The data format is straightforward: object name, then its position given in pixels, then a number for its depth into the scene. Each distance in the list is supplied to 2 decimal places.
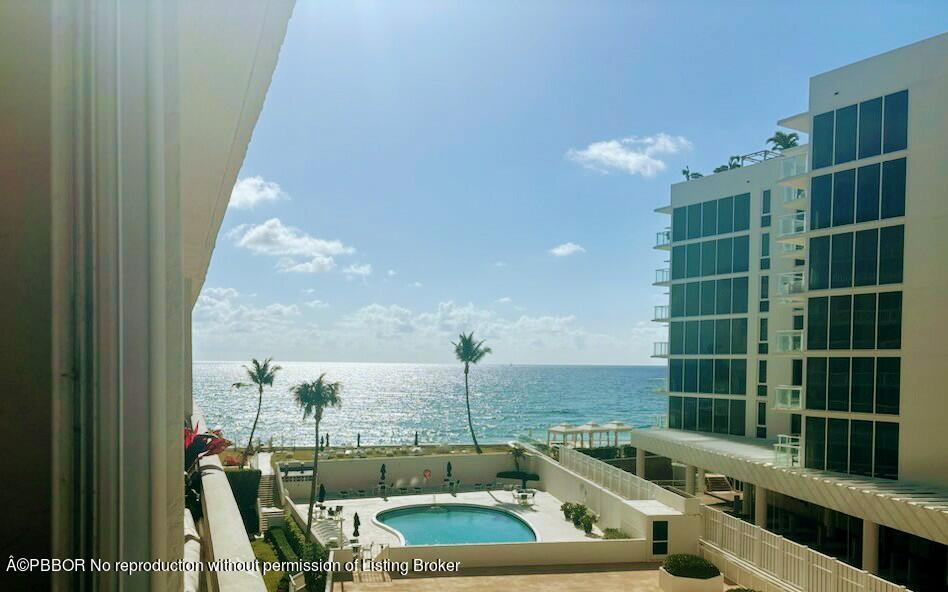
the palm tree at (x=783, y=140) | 35.94
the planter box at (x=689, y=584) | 18.11
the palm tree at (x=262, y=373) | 48.31
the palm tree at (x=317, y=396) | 35.59
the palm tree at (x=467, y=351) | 55.97
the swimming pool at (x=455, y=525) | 27.03
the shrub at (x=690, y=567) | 18.33
